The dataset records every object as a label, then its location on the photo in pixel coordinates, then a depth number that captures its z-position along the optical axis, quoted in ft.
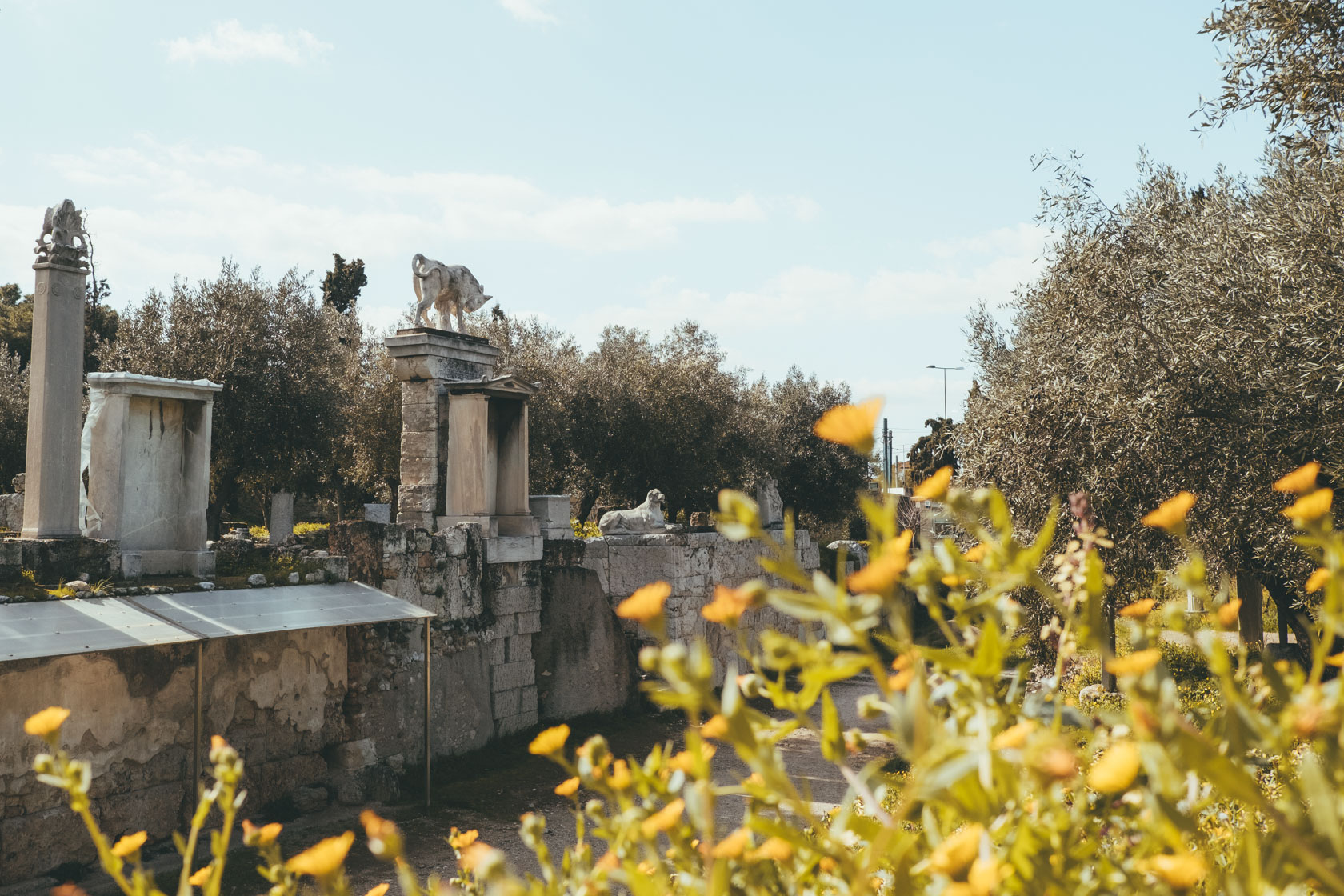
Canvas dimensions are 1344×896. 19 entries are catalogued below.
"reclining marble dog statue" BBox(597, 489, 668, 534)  45.83
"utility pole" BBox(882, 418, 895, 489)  111.98
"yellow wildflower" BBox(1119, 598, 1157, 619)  5.63
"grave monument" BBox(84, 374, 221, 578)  29.07
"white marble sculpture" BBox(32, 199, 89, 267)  28.37
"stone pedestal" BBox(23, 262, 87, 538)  27.73
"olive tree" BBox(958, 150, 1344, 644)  23.18
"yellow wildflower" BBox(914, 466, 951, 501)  5.22
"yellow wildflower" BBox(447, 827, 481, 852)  6.47
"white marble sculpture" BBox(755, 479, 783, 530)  64.44
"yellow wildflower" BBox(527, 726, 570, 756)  5.79
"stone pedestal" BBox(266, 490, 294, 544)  69.72
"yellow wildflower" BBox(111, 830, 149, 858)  5.68
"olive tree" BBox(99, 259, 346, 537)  60.23
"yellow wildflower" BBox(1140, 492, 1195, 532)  5.11
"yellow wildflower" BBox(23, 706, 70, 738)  5.60
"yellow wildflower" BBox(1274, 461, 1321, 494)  4.92
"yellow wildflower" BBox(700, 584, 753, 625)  4.84
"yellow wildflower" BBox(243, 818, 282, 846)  5.74
